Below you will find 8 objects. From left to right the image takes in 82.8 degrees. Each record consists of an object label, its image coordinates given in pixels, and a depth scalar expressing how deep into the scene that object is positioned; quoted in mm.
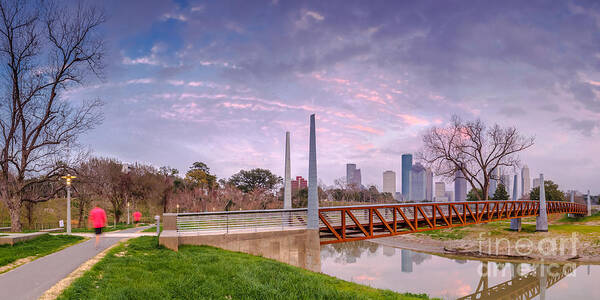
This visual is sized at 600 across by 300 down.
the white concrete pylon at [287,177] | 20938
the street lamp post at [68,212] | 21509
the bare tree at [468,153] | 45688
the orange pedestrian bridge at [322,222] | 16016
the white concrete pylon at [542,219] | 39281
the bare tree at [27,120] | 23406
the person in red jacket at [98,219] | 11542
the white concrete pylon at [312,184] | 17234
